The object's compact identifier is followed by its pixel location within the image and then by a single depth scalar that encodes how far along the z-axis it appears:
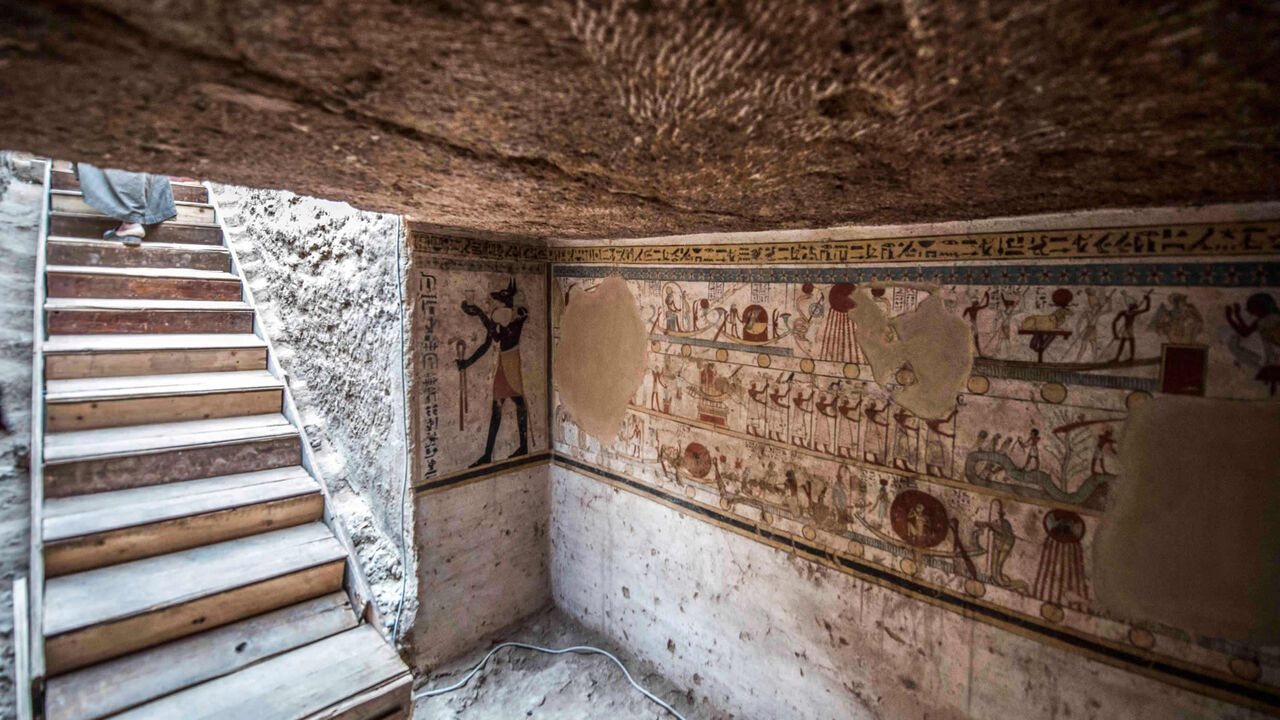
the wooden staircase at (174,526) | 2.22
